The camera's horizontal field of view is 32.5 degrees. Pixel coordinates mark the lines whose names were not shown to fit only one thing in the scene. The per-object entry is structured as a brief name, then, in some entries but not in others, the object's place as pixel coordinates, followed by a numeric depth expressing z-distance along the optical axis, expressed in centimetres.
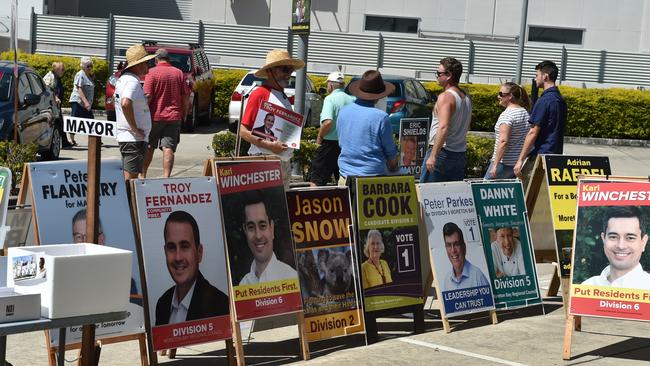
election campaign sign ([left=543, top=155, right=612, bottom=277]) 959
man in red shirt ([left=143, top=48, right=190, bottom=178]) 1281
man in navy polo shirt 1070
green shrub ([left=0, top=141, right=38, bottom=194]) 1168
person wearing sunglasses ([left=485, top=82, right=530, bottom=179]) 1093
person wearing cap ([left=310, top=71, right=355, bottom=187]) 1229
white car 2305
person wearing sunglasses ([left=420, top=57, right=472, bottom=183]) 1001
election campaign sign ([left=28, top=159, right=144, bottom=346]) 683
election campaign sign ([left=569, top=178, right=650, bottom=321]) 805
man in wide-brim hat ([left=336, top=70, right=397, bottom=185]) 916
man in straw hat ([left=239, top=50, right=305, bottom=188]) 906
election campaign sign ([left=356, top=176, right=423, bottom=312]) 849
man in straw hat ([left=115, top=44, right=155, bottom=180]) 1075
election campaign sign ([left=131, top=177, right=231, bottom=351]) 718
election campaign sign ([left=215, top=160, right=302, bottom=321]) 761
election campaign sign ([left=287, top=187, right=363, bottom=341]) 812
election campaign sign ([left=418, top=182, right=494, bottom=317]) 888
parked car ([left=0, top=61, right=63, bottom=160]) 1572
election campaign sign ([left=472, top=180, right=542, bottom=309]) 930
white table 502
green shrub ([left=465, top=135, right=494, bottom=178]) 1759
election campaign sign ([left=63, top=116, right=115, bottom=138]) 595
